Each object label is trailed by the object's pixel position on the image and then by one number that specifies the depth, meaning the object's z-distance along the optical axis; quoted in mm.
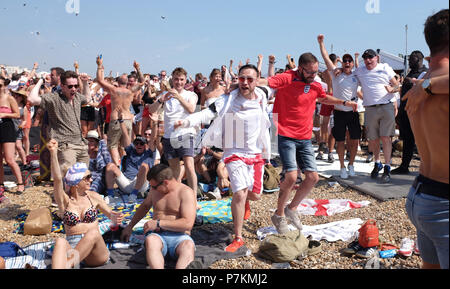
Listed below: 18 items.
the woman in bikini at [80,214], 3703
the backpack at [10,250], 4075
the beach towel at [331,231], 4707
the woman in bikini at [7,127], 6549
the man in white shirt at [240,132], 4387
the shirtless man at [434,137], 1926
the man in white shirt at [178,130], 5707
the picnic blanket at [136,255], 3936
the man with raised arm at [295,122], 4703
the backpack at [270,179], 7012
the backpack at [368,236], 4148
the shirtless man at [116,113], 7527
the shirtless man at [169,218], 3822
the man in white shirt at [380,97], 6887
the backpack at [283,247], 4051
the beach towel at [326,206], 5777
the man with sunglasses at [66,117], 5676
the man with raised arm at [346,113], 7305
